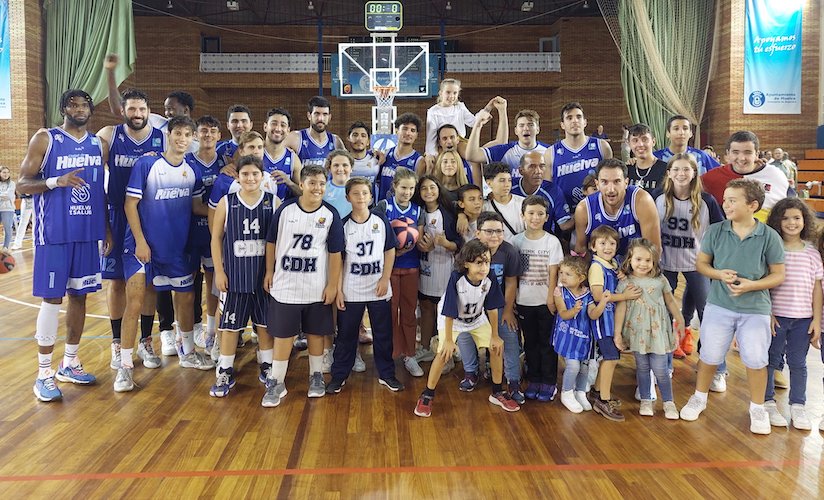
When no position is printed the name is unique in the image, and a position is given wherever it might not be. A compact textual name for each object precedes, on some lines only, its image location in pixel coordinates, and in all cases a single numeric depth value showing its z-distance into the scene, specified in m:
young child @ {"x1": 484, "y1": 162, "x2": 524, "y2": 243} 4.01
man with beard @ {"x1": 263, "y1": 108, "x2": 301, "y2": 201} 4.39
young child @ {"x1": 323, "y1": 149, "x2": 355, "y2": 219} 4.14
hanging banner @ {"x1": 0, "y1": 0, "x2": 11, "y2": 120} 13.36
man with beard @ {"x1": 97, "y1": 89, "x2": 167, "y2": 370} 4.18
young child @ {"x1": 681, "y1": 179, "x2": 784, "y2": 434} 3.23
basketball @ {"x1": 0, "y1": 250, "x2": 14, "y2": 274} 4.12
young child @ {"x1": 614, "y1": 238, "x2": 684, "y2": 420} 3.47
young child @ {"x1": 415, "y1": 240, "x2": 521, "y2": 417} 3.60
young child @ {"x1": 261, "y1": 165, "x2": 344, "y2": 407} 3.67
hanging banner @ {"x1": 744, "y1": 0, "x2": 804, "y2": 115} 13.56
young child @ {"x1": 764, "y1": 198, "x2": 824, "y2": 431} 3.30
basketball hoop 12.74
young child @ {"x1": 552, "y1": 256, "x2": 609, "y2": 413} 3.59
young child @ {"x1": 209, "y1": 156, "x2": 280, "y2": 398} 3.78
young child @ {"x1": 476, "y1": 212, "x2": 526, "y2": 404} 3.74
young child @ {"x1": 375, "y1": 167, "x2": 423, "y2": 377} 4.11
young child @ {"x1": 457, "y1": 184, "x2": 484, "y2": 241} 4.07
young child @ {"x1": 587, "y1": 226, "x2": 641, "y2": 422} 3.54
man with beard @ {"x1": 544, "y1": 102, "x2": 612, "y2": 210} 4.51
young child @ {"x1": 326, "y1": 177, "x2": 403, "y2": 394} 3.83
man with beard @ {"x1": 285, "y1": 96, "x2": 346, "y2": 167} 4.98
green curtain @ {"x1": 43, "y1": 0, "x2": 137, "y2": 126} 13.54
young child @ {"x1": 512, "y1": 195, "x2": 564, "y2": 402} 3.78
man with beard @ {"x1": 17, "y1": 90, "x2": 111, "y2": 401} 3.72
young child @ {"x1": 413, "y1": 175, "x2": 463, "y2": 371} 4.12
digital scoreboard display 13.37
